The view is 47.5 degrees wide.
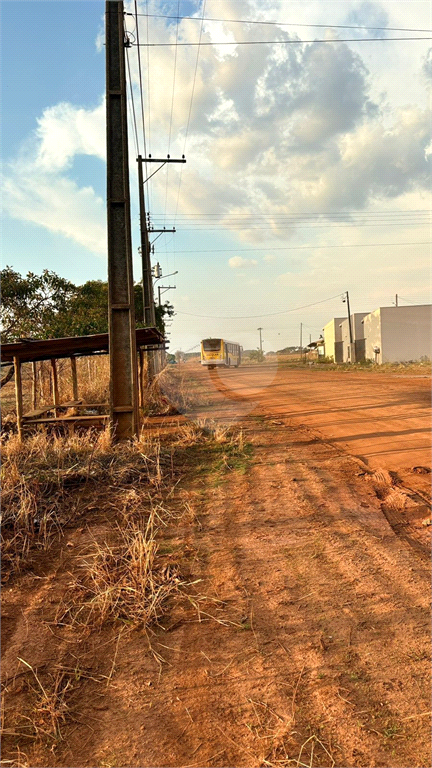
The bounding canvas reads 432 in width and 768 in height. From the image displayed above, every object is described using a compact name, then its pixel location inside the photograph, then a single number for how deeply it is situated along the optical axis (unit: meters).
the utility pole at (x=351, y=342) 49.15
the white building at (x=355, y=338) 51.71
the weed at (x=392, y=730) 2.16
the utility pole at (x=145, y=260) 22.11
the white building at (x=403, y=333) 42.69
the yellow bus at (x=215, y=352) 41.88
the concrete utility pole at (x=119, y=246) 8.57
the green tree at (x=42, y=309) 13.81
